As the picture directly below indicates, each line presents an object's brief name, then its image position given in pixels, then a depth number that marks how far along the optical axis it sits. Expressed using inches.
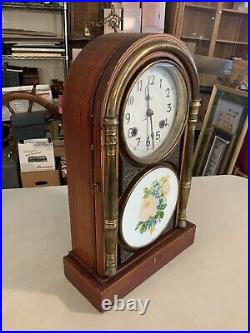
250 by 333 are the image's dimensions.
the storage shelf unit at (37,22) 84.2
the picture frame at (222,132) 60.2
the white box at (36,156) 75.1
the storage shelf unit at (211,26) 94.4
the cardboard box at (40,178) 78.1
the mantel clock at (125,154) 21.2
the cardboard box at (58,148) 80.4
